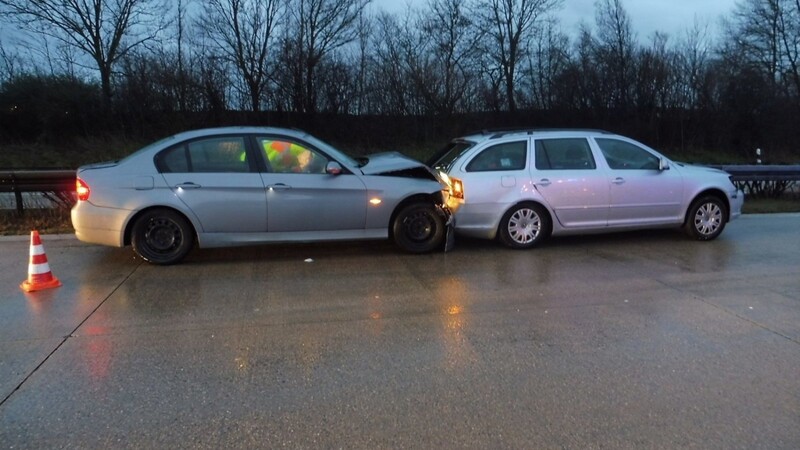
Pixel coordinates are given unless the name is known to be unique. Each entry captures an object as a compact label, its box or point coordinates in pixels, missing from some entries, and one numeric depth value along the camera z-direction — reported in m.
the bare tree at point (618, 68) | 28.31
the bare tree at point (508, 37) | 28.98
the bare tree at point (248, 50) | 23.89
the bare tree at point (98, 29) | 23.75
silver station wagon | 7.75
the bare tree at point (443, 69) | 25.42
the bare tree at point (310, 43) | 24.08
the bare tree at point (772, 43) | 31.50
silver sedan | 6.80
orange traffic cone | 6.02
